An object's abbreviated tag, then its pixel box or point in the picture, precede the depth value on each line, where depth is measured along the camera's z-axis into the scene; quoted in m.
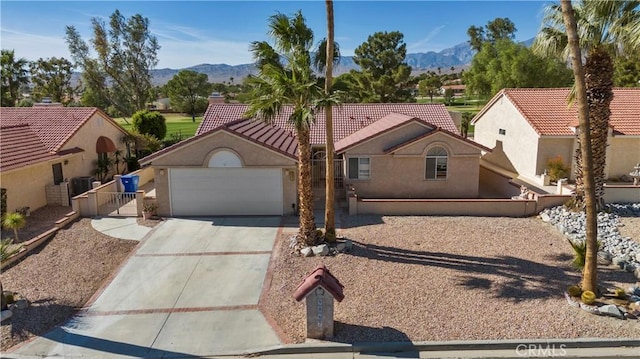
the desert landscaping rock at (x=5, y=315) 10.61
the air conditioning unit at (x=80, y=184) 23.84
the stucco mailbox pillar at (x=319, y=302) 9.73
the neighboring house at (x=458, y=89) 136.65
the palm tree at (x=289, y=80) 13.87
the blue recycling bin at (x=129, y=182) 22.72
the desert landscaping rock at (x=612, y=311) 10.46
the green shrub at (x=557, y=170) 24.81
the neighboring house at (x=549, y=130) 25.48
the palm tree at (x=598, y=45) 14.70
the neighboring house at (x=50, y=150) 19.98
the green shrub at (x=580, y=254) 12.43
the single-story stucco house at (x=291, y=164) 19.27
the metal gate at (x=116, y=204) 20.00
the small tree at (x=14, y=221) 15.72
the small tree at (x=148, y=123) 35.03
